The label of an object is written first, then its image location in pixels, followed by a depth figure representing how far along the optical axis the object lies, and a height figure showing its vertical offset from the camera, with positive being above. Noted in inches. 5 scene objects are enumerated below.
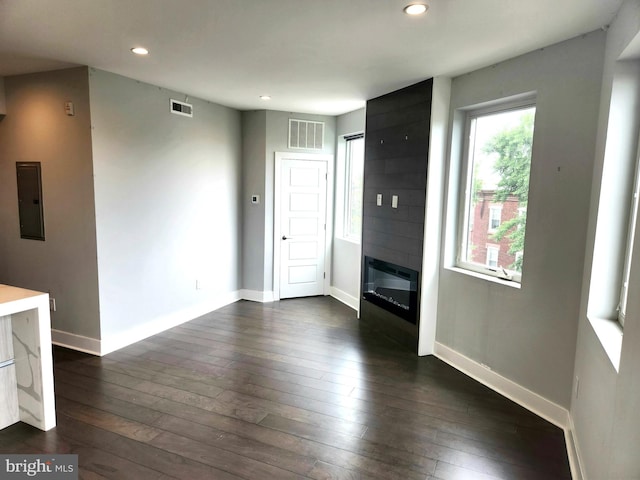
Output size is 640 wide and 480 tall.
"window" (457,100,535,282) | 121.1 +3.9
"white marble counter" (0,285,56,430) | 97.8 -41.7
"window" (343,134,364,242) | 214.7 +6.0
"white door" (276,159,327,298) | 220.1 -17.3
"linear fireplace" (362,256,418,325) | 154.9 -38.5
